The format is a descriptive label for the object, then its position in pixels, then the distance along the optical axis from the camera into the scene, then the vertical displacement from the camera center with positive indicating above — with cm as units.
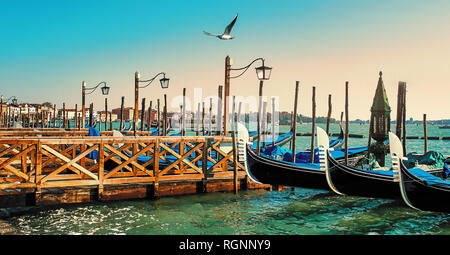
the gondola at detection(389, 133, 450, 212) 608 -114
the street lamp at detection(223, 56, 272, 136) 788 +103
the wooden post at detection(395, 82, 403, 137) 1143 +73
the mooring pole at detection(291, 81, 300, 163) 1018 +20
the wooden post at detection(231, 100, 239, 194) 774 -102
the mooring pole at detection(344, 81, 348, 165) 1095 +11
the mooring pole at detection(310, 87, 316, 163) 1116 +20
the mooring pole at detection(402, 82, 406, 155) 1206 +36
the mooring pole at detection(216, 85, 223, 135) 1119 +81
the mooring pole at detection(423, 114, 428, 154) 1550 +21
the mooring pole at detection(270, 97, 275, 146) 1973 +67
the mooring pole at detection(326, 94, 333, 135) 1291 +56
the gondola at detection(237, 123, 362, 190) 744 -106
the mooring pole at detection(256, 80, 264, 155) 938 +53
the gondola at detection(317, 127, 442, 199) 693 -114
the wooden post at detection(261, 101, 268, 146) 1895 +59
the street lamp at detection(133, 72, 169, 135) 1072 +104
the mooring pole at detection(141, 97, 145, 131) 1474 +15
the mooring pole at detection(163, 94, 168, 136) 1458 +19
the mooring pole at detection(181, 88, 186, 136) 1397 +59
